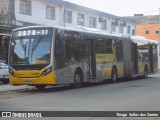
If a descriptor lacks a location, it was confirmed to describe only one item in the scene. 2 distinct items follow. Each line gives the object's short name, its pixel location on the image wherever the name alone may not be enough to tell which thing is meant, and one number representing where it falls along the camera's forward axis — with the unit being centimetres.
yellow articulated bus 1988
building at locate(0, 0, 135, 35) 3244
